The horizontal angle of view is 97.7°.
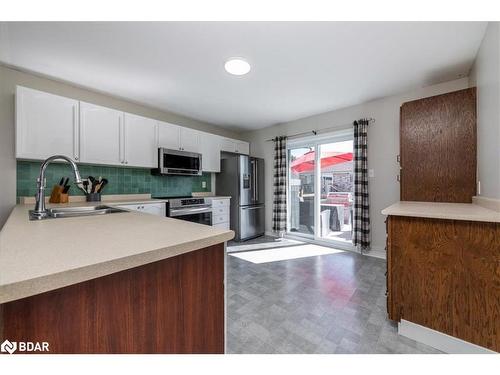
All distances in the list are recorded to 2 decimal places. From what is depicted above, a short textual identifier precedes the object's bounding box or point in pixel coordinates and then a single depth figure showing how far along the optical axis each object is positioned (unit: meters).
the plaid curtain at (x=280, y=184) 4.09
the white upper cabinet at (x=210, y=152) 3.82
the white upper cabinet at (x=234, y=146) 4.18
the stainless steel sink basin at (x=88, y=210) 1.69
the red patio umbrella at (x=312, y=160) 3.59
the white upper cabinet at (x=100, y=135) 2.52
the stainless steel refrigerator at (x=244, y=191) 3.96
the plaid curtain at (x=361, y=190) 3.13
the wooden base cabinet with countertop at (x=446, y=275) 1.18
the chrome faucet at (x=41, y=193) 1.30
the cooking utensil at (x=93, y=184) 2.67
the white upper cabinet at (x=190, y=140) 3.53
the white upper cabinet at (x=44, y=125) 2.13
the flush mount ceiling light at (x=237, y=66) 2.14
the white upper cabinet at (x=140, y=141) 2.88
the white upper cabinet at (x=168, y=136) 3.23
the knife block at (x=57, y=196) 2.42
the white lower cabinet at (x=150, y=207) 2.64
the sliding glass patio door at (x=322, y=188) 3.56
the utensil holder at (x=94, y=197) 2.61
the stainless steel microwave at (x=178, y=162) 3.18
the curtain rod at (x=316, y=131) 3.14
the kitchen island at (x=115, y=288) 0.45
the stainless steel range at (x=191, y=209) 3.03
